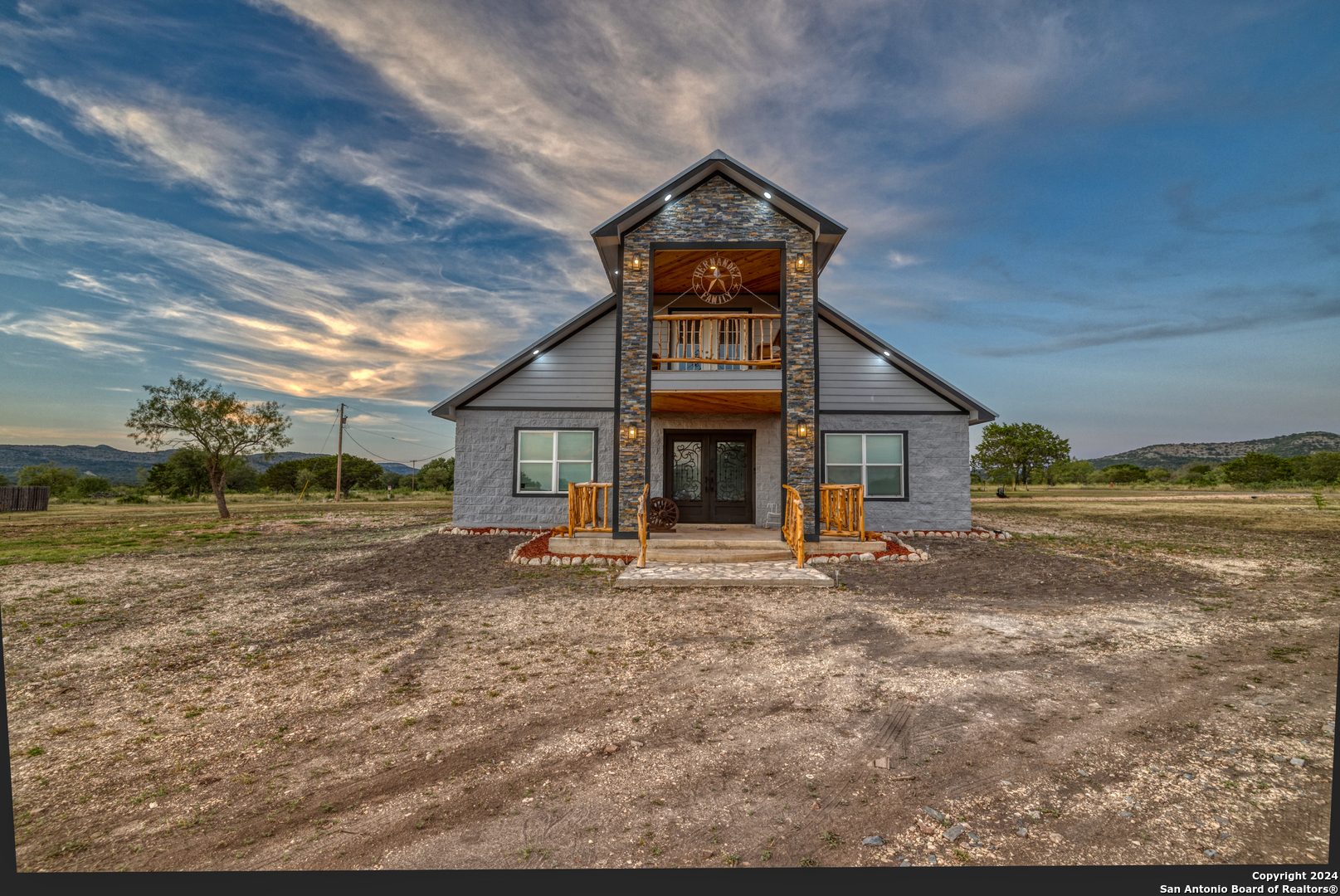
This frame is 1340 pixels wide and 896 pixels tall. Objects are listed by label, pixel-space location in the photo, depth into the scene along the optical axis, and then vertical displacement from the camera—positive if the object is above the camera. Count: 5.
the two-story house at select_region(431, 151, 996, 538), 13.39 +1.33
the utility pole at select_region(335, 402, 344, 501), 29.54 +1.07
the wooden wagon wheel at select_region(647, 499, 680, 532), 11.98 -0.98
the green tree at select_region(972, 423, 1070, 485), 53.97 +2.67
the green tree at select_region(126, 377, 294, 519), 19.20 +1.73
